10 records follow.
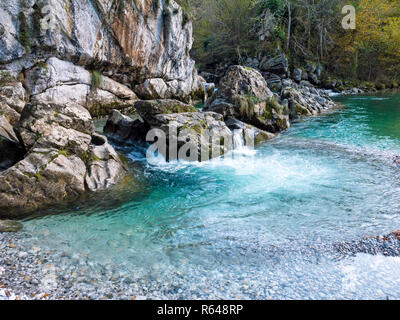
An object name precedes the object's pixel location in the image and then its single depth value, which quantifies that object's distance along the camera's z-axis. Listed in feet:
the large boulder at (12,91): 41.76
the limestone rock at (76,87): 51.44
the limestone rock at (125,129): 43.24
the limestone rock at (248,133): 46.42
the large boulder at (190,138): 38.27
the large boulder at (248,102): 53.98
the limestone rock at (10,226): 19.20
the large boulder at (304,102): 71.92
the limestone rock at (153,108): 40.60
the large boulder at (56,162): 22.99
